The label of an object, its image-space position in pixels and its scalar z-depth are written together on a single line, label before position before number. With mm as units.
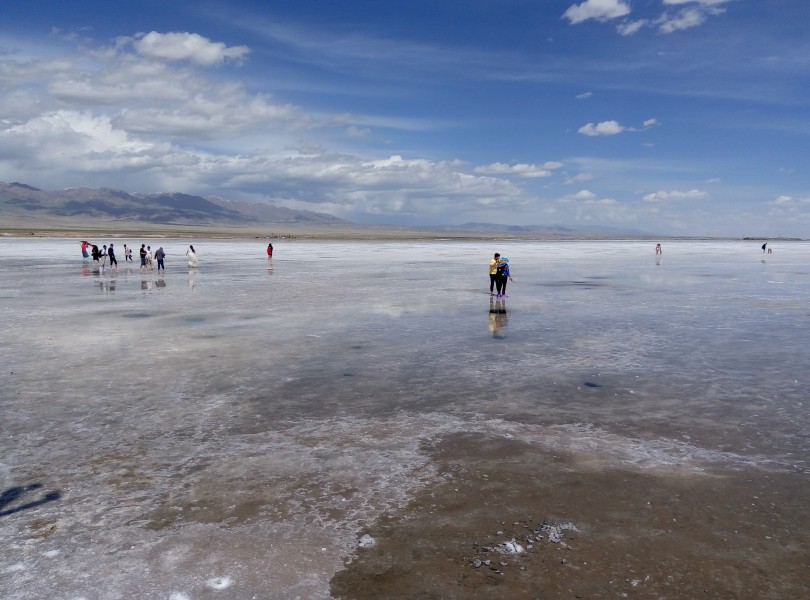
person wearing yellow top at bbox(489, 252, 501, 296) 23891
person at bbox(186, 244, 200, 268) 39531
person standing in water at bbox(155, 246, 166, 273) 37250
